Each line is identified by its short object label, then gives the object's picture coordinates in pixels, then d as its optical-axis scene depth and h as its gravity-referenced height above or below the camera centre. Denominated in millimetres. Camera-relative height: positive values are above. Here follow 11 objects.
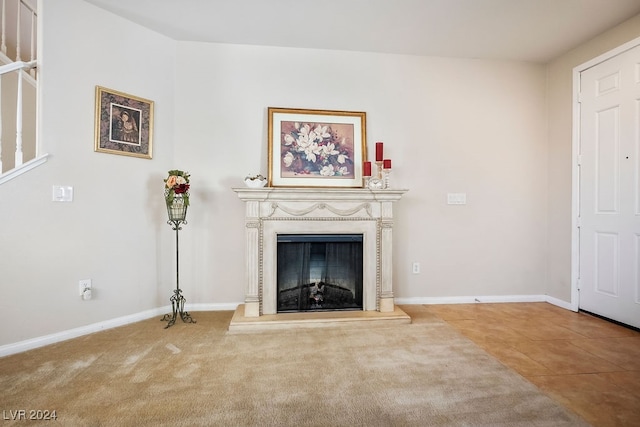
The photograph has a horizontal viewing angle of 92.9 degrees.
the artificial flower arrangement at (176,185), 2621 +230
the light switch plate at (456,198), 3369 +171
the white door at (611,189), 2650 +245
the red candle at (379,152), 2945 +598
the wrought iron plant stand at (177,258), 2707 -445
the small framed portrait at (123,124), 2582 +781
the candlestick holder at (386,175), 2928 +369
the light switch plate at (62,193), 2332 +137
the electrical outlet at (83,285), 2467 -608
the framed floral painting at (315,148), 3072 +671
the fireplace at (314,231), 2750 -171
